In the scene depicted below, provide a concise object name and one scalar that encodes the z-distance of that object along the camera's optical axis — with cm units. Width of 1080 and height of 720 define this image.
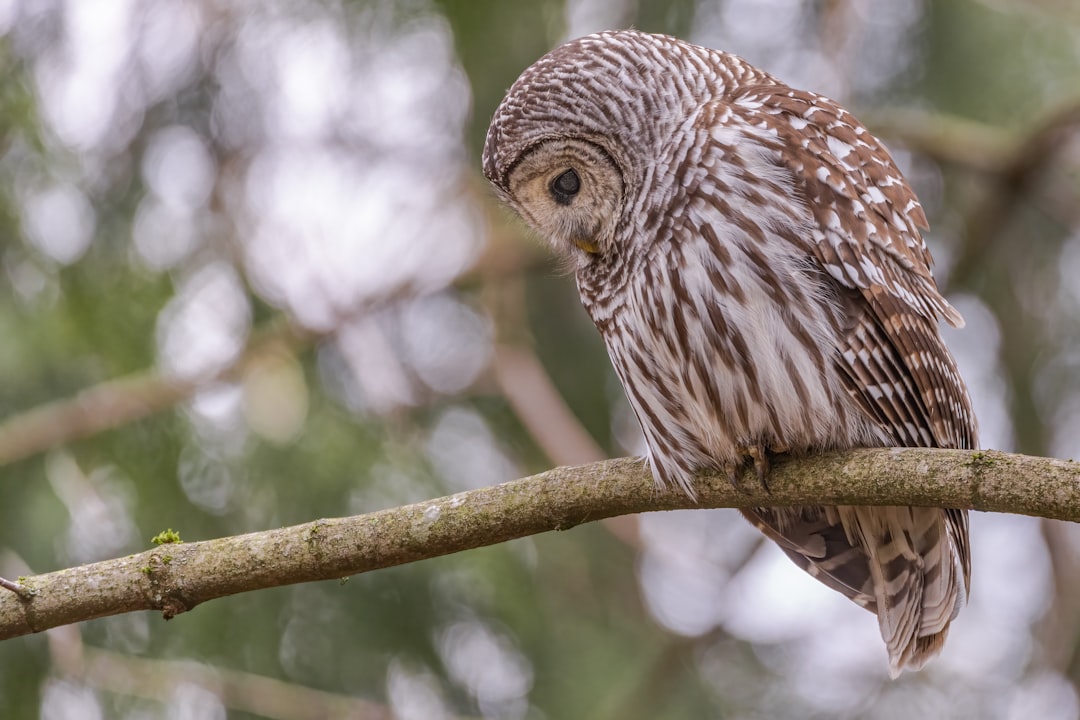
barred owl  683
